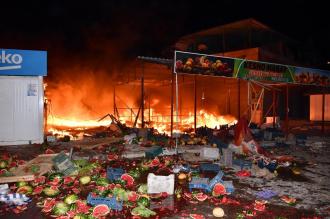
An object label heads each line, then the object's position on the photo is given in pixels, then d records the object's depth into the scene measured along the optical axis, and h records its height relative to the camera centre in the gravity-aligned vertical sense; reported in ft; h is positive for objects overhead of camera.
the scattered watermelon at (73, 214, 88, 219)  17.95 -6.46
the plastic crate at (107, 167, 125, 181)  26.30 -5.76
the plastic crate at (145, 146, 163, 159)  36.58 -5.43
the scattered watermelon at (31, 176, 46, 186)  25.50 -6.27
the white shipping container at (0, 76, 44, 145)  44.80 -0.35
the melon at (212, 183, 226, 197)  23.26 -6.30
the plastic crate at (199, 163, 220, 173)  30.04 -5.90
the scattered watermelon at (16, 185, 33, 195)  23.29 -6.37
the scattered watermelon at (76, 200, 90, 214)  19.29 -6.42
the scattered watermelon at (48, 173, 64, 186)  25.35 -6.14
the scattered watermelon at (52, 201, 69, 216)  19.25 -6.47
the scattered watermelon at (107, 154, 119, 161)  35.66 -5.85
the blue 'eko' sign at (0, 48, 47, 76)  43.45 +6.48
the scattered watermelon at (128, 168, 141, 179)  28.08 -6.16
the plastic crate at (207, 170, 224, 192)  23.76 -5.74
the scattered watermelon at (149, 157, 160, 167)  32.63 -5.97
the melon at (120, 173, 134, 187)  25.67 -6.02
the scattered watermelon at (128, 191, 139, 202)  21.54 -6.34
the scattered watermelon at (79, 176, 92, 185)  25.54 -6.10
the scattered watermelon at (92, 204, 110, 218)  18.89 -6.47
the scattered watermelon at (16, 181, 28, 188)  24.16 -6.11
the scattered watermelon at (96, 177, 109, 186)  24.03 -5.97
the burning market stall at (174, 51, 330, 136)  36.27 +5.46
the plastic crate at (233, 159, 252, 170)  31.14 -5.73
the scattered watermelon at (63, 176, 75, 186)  25.64 -6.28
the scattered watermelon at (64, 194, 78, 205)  20.42 -6.22
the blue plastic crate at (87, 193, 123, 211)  19.94 -6.20
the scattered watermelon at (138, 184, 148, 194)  23.29 -6.26
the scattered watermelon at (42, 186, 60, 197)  22.85 -6.38
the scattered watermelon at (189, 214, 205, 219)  18.92 -6.75
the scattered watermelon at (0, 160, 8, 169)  30.09 -5.75
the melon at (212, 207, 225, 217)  19.38 -6.65
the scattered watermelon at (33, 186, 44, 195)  23.49 -6.45
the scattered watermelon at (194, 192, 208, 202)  22.35 -6.57
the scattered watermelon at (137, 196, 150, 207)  20.40 -6.34
